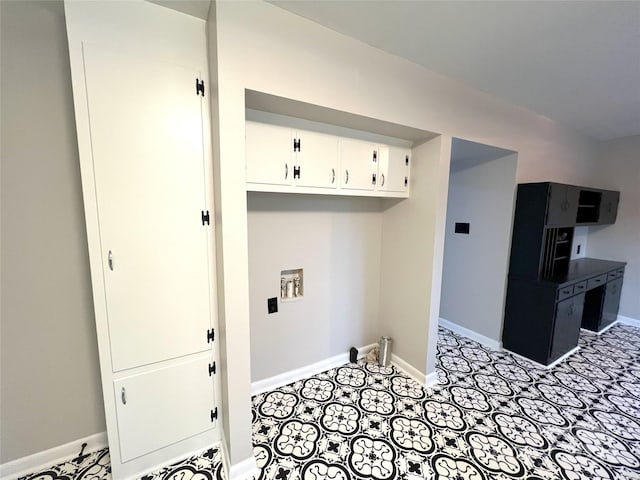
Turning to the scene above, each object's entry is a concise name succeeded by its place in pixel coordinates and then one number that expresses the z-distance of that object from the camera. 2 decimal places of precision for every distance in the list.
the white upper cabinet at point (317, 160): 1.86
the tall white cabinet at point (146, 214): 1.24
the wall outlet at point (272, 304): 2.17
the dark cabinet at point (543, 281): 2.56
